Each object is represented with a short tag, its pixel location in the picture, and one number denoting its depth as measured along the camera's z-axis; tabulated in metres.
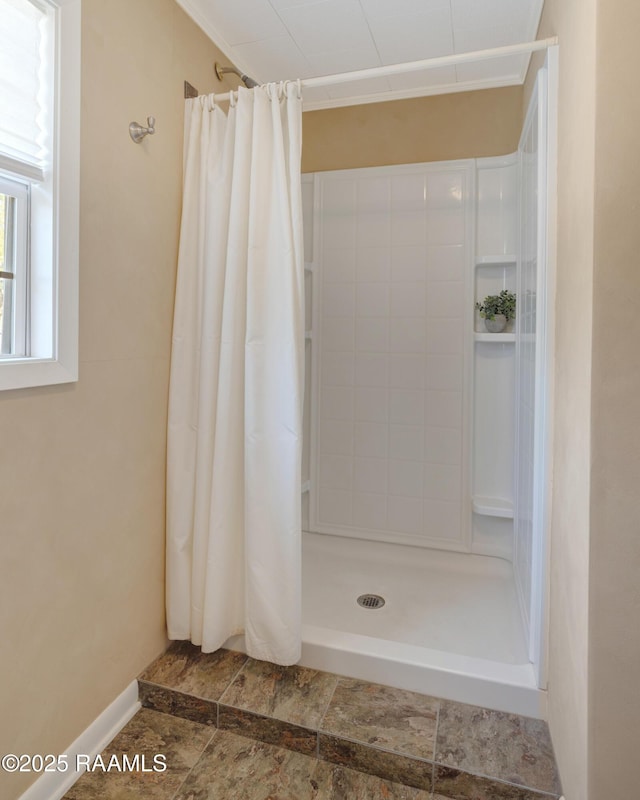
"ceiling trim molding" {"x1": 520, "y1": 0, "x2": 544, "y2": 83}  1.74
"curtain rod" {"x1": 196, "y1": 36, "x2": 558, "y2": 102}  1.44
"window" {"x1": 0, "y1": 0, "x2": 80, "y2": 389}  1.19
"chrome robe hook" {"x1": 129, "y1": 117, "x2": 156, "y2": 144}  1.47
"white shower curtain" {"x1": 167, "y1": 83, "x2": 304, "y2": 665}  1.60
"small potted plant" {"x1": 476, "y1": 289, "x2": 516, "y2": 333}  2.26
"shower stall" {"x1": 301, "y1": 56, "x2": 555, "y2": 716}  2.05
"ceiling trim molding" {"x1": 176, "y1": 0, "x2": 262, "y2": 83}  1.72
